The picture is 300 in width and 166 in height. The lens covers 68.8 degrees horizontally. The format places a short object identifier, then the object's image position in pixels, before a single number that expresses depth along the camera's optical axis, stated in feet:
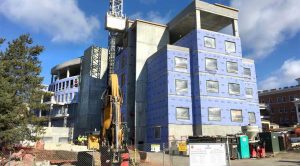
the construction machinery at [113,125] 45.12
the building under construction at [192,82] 101.79
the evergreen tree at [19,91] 68.06
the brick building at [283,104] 224.37
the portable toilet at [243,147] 70.25
